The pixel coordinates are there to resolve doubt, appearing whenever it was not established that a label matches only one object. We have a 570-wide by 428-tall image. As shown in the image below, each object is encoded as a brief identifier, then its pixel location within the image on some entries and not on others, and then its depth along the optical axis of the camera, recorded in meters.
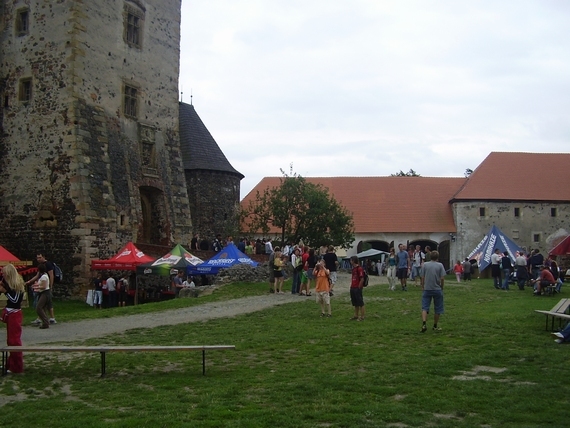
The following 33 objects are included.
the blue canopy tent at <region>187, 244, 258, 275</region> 24.59
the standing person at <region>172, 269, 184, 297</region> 24.11
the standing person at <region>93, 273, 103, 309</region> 23.80
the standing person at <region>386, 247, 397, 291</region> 23.73
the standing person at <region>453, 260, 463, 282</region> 31.29
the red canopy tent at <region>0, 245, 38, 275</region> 22.47
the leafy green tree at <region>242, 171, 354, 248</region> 37.72
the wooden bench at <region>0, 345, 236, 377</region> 9.43
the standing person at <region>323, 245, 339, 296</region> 20.27
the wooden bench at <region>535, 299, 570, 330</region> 12.15
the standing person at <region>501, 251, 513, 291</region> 24.05
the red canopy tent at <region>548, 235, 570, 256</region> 21.77
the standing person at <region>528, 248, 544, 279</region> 25.62
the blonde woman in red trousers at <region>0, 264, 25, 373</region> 10.09
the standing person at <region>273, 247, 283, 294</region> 21.67
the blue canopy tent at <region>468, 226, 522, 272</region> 34.25
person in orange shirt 16.00
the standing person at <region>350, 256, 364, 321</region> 14.93
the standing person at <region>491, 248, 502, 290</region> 25.06
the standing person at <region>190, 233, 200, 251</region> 31.80
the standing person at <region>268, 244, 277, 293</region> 22.17
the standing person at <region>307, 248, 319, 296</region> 22.39
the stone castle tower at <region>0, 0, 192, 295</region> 25.70
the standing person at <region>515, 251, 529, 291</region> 24.08
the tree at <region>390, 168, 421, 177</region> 74.31
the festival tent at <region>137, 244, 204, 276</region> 23.42
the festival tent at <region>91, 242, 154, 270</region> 23.89
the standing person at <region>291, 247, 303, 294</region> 21.78
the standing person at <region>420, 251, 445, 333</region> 13.29
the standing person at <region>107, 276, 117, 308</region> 24.04
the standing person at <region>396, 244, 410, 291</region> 22.69
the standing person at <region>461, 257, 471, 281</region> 31.45
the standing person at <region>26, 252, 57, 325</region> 15.30
